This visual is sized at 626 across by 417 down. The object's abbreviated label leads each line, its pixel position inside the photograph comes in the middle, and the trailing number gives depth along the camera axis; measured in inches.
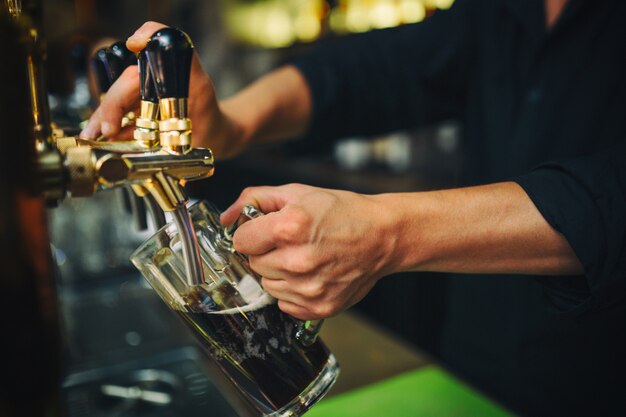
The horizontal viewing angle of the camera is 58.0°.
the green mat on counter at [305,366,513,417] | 36.2
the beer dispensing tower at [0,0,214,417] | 10.7
